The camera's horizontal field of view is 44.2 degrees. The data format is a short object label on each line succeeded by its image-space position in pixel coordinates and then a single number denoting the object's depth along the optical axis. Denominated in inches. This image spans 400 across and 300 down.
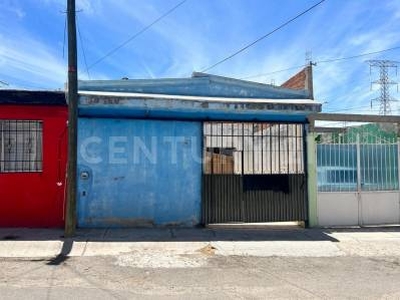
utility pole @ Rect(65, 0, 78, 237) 397.4
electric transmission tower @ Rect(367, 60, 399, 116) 1624.0
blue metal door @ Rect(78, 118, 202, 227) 454.6
